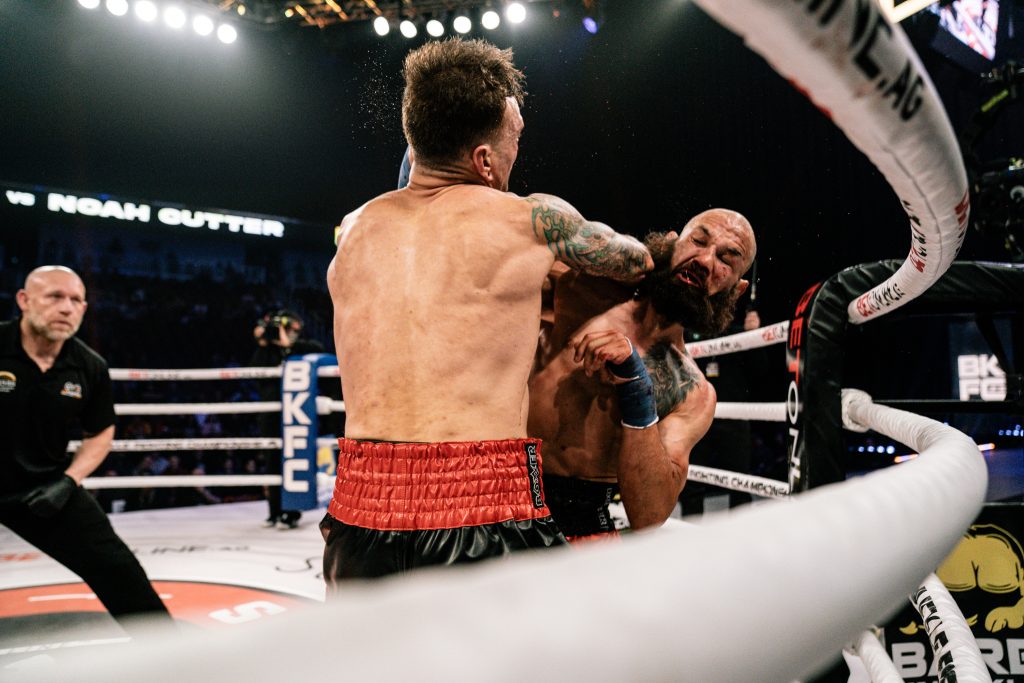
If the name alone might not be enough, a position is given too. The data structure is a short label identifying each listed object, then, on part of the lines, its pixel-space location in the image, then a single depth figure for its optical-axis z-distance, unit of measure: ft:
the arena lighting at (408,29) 22.47
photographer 13.16
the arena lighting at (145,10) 22.56
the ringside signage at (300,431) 12.37
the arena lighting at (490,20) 22.22
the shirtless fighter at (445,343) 3.46
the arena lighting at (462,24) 22.15
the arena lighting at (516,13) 21.95
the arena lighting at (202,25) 22.95
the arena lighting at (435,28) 22.30
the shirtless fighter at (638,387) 4.72
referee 6.96
